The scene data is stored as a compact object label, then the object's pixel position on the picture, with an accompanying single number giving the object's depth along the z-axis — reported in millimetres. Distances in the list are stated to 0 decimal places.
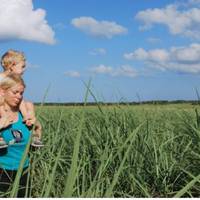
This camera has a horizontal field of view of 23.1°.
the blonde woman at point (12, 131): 2607
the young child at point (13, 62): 3207
